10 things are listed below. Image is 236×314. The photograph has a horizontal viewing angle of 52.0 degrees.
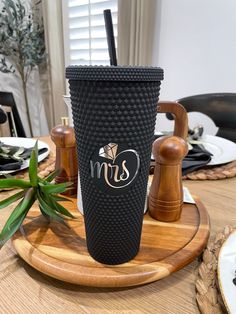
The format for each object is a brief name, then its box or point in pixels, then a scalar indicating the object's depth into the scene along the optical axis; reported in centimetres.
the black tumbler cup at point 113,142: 28
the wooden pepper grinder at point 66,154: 53
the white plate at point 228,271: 30
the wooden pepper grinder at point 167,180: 44
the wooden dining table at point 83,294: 32
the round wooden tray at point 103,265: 35
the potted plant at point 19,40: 231
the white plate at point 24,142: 85
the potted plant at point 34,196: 42
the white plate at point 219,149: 79
